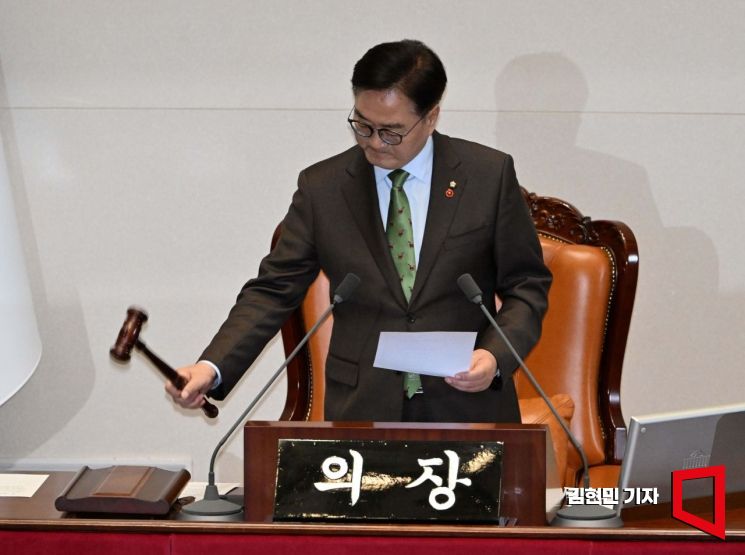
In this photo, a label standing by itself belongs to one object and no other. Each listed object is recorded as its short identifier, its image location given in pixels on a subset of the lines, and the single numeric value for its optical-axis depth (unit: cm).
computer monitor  935
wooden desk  923
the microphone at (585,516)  930
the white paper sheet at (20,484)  965
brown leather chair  1053
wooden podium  933
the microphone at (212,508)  937
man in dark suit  984
